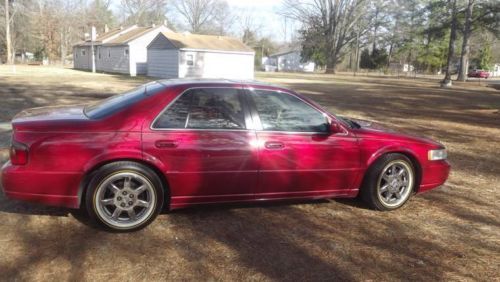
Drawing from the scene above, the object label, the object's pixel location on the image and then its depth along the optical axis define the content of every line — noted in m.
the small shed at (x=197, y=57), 34.12
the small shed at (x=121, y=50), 40.06
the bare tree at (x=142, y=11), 75.44
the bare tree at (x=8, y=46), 52.38
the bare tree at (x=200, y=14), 80.25
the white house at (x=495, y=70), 80.53
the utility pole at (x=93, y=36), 41.83
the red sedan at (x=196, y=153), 4.00
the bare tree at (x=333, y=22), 61.03
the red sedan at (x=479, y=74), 65.31
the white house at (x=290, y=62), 79.94
